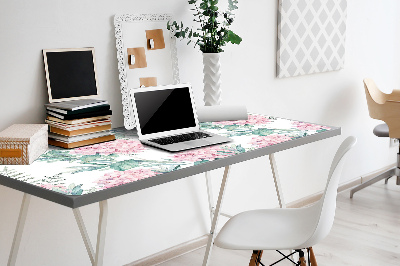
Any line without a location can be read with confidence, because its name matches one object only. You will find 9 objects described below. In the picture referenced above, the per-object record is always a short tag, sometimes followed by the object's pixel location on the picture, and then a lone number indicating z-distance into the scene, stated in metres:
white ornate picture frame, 2.60
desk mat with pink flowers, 1.79
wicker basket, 1.98
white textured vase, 2.74
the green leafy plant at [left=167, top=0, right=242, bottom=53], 2.76
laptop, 2.29
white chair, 1.93
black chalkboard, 2.38
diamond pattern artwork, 3.48
